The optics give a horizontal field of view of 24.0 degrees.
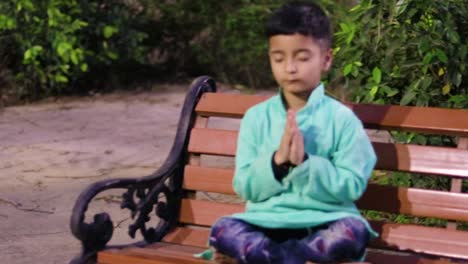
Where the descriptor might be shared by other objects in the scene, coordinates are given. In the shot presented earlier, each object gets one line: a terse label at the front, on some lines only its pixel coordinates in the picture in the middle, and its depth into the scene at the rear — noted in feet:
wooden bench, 12.75
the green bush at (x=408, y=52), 15.70
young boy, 11.48
